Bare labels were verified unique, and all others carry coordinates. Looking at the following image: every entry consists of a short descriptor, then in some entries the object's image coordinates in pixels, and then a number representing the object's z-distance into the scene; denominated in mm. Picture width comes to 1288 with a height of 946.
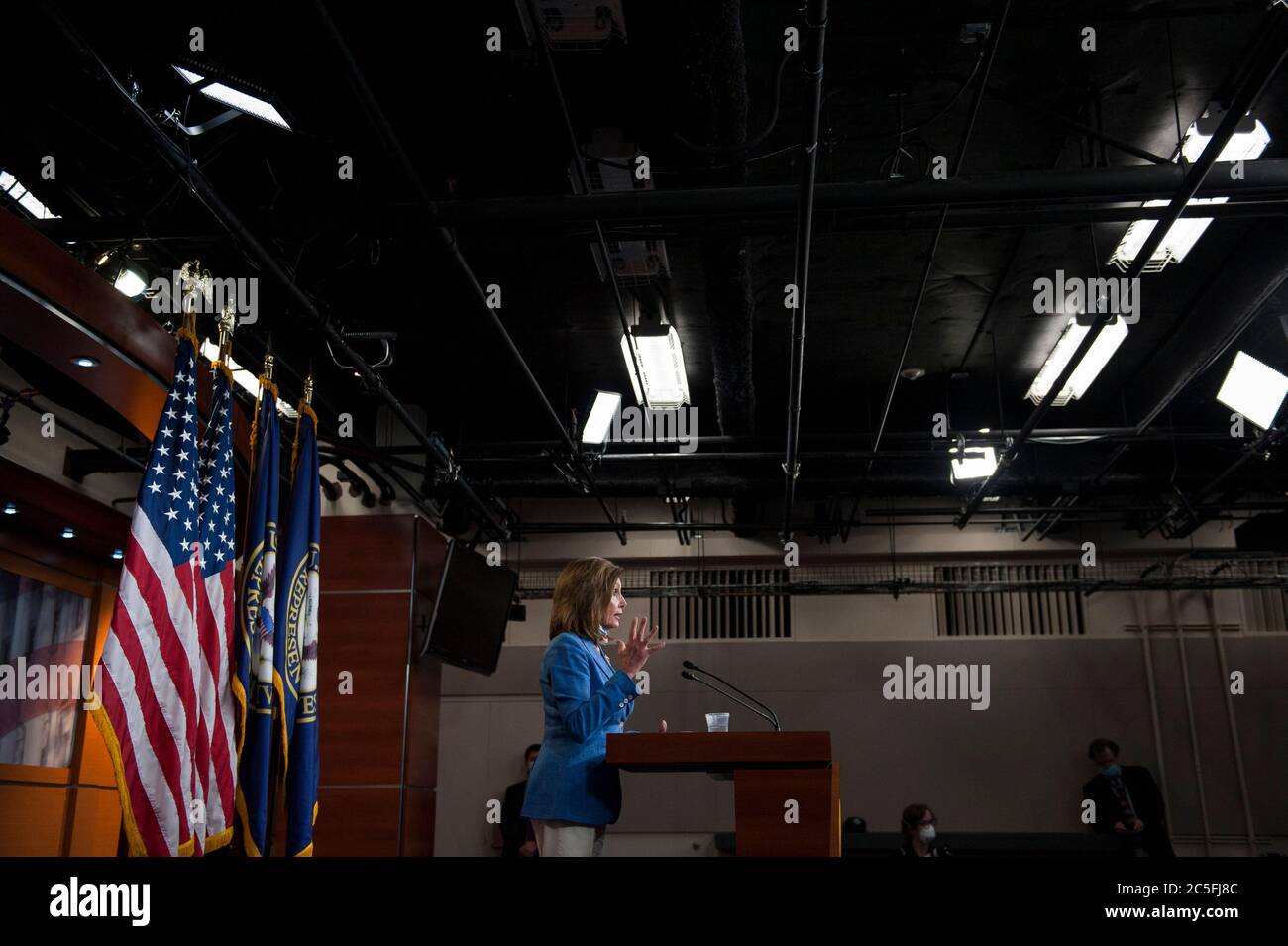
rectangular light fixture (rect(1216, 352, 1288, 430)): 6070
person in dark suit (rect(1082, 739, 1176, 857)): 8117
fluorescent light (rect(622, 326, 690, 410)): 5707
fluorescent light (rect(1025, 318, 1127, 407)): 5762
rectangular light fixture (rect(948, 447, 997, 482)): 7723
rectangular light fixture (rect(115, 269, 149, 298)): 4559
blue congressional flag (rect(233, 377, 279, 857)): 3016
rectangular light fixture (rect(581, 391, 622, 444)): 6918
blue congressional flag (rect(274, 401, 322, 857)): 3180
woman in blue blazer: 2525
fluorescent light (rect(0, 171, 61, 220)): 4648
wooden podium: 2502
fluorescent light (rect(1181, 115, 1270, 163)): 4285
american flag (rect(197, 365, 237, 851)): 2861
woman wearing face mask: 5957
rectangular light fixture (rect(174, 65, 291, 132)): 3559
